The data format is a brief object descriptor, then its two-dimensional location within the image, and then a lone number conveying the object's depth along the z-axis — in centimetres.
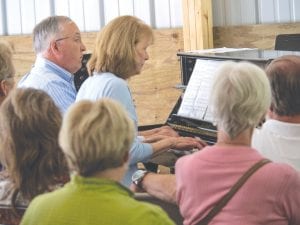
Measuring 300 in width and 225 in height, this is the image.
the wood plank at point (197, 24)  873
